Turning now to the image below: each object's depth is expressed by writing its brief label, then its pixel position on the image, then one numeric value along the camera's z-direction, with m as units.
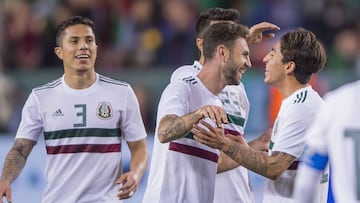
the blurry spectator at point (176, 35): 29.14
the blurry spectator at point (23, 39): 29.70
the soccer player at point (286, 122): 15.79
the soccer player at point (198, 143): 16.48
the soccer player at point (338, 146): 12.34
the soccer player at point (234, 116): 17.73
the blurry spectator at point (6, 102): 27.27
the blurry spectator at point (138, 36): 29.89
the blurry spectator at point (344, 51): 30.19
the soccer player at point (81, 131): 17.14
